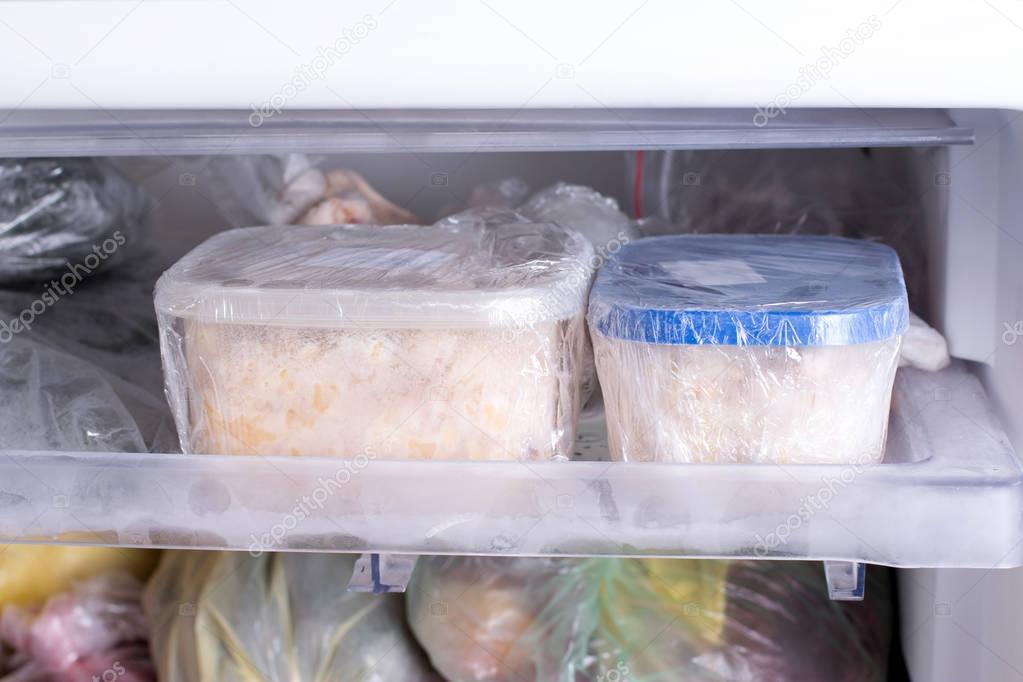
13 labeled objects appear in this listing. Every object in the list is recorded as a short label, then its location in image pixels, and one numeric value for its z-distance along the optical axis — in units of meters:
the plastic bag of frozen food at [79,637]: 0.91
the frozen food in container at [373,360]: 0.69
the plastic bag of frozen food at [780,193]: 0.97
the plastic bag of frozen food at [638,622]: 0.86
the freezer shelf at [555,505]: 0.64
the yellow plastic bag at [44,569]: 0.93
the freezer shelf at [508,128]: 0.66
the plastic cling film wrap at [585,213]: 0.96
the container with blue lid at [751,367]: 0.66
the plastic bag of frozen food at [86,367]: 0.79
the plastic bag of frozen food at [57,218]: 0.99
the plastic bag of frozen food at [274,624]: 0.86
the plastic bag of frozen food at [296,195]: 0.99
